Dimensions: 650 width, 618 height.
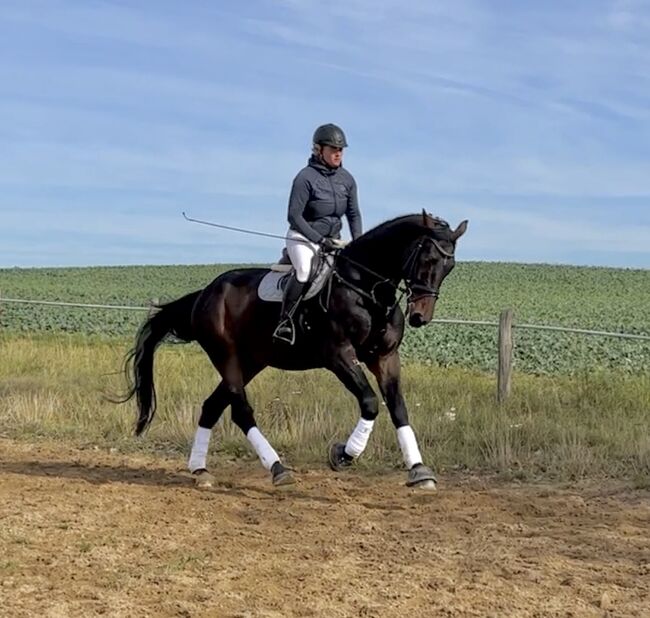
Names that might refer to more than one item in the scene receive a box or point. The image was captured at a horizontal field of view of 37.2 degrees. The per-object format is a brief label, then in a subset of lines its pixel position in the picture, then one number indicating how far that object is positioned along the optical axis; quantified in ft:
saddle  26.20
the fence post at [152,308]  32.05
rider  26.23
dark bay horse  24.38
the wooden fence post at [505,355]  38.70
